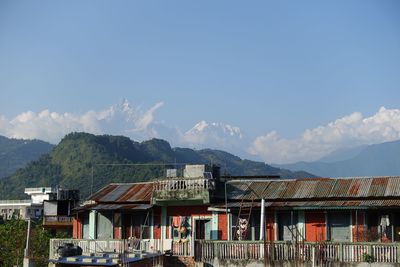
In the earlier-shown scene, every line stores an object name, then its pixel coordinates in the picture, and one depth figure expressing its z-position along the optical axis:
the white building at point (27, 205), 120.62
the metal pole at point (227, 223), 33.26
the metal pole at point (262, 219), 28.94
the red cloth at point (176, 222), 34.59
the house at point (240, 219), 28.73
